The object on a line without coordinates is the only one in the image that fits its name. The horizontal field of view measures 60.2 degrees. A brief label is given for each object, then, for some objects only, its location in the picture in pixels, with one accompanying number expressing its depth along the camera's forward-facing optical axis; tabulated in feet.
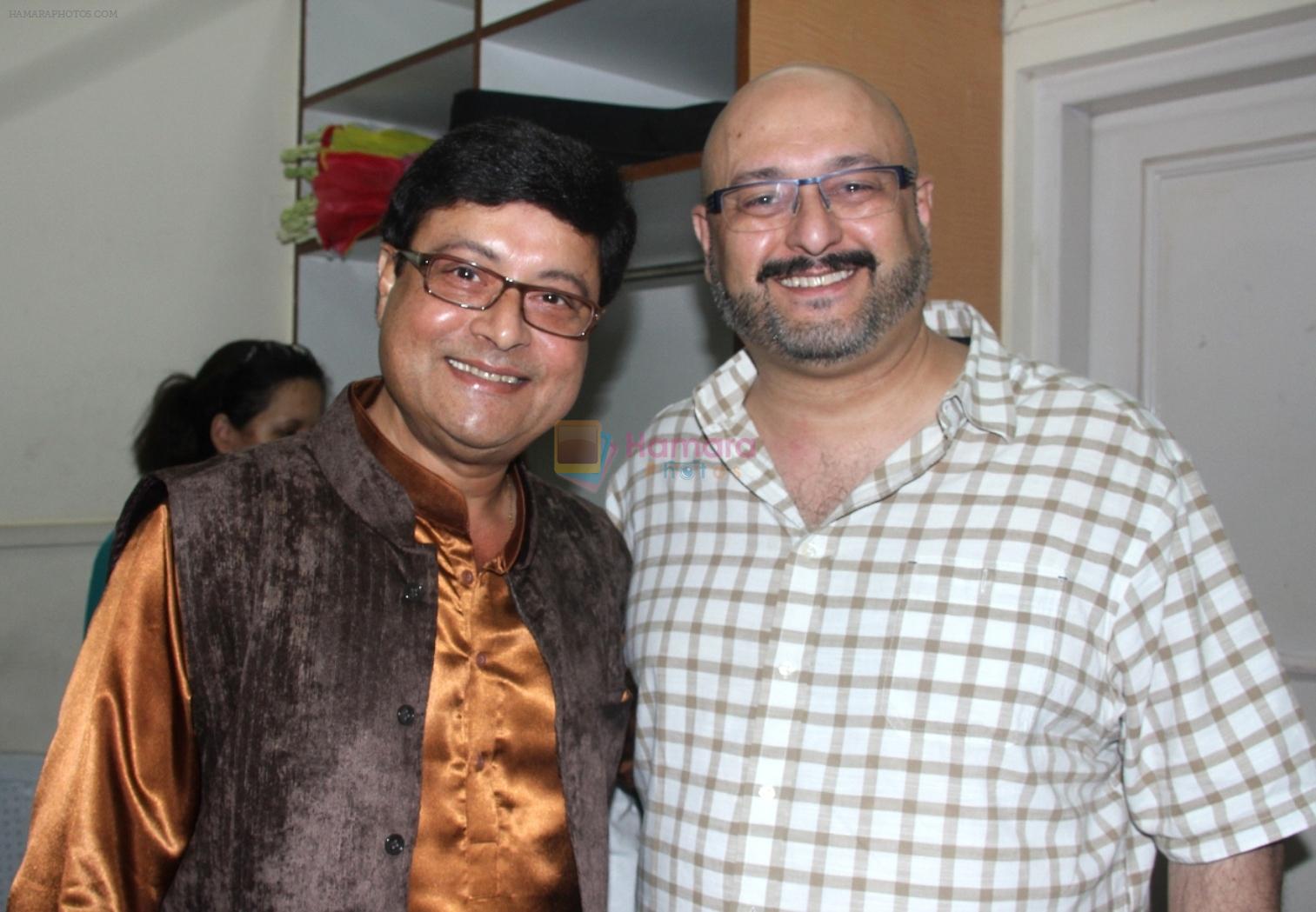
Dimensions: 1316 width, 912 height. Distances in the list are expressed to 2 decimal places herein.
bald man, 4.24
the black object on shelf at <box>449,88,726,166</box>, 7.18
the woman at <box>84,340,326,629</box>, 8.52
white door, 7.21
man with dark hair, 3.96
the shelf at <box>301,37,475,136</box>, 9.11
